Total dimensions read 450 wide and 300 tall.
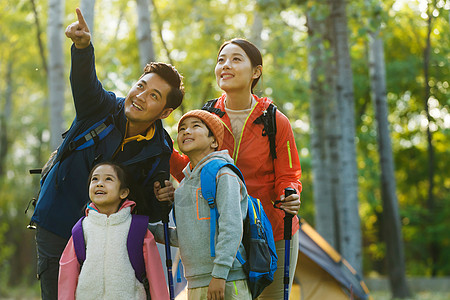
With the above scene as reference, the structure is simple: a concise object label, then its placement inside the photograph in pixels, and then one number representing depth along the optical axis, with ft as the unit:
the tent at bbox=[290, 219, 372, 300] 22.02
